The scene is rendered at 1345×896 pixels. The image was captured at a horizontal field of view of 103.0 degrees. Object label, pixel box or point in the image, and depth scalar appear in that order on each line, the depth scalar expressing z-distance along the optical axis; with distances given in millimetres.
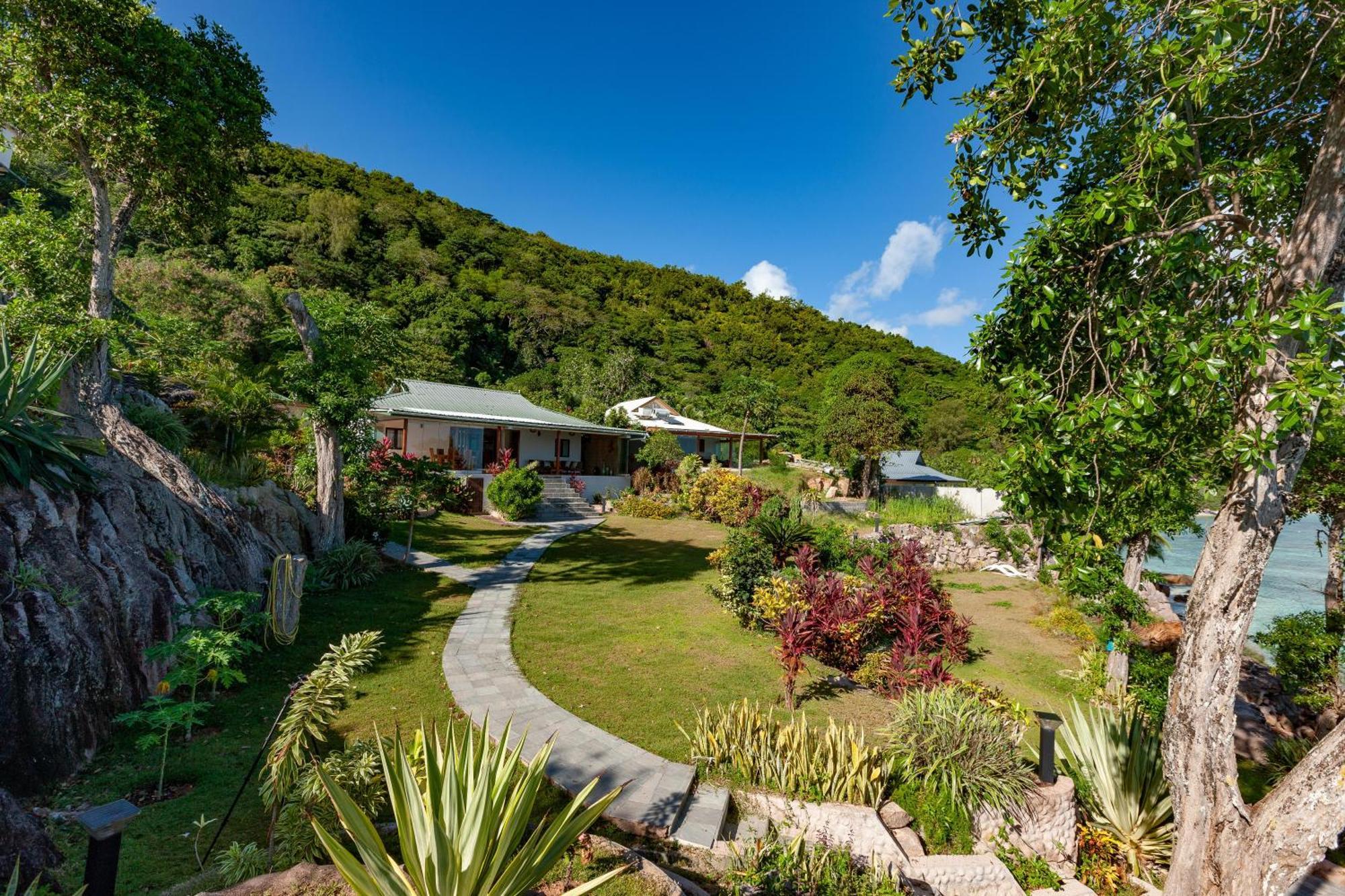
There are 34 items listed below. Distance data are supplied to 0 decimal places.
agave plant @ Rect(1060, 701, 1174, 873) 5059
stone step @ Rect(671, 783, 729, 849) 4176
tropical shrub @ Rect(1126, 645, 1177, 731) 7035
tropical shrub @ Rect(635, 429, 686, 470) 25484
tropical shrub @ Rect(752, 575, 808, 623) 8219
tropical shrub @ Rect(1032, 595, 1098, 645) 11109
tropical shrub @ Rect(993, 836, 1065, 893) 4613
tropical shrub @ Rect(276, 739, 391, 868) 3357
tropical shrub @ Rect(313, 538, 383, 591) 10336
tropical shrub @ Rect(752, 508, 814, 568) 11000
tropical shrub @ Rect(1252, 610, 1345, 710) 7664
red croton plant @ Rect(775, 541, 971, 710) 7023
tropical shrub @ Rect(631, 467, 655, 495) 26000
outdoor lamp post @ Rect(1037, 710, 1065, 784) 4941
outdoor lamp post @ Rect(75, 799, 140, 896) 2609
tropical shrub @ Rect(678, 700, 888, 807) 4777
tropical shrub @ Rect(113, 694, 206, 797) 4359
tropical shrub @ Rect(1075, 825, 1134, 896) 4887
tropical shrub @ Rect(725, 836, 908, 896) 3754
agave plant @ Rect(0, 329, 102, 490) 5105
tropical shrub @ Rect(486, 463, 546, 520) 19453
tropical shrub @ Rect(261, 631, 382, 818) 3479
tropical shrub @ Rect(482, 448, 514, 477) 21016
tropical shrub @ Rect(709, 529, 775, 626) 9875
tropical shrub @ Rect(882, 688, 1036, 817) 4791
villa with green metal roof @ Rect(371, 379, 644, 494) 20859
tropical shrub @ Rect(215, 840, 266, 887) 3139
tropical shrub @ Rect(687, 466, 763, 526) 20688
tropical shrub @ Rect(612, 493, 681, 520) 22594
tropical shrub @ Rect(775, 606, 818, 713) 6578
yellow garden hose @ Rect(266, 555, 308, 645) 7312
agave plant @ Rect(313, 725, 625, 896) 2449
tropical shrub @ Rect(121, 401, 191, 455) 9805
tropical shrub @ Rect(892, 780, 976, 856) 4652
